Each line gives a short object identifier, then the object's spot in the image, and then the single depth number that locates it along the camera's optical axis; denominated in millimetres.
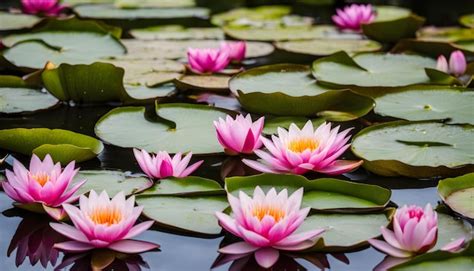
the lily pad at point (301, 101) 5195
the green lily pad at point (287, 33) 8508
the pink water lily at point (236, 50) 6941
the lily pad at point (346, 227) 3363
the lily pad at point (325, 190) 3725
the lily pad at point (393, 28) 8086
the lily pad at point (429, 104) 5156
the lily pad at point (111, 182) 3971
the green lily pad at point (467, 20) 9117
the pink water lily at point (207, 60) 6398
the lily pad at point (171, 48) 7216
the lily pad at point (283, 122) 5000
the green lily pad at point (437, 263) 3102
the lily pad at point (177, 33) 8328
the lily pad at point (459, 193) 3732
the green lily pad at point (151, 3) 10648
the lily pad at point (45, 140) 4520
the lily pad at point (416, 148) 4223
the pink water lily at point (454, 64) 6219
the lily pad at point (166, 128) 4676
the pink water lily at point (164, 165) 4020
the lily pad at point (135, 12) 9789
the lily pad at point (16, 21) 8672
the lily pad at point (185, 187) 3839
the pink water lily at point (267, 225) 3201
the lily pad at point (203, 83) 6047
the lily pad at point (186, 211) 3557
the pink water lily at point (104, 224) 3277
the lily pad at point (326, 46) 7629
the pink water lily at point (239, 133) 4325
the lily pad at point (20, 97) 5518
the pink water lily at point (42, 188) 3629
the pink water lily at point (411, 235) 3189
